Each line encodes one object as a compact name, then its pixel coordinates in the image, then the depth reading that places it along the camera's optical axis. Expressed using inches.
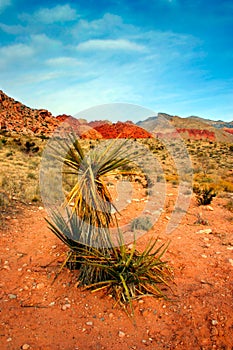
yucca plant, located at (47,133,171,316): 151.5
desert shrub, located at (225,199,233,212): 331.7
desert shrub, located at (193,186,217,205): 344.5
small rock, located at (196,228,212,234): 253.2
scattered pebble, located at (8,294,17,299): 156.5
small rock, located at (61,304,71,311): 147.7
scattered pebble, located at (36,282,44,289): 166.1
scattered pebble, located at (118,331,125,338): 129.9
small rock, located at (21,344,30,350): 120.9
